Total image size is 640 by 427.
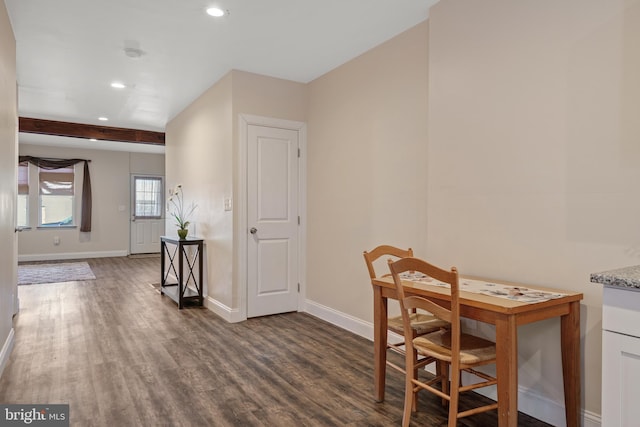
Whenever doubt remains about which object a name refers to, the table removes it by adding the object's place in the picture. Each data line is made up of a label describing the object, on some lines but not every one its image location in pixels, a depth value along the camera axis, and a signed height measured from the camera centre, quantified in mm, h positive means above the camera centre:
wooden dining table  1689 -521
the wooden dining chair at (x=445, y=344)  1784 -676
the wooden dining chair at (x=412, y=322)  2268 -669
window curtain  8781 +312
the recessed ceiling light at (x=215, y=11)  2797 +1411
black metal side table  4629 -835
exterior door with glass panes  9547 -95
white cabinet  1331 -503
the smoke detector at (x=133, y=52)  3502 +1409
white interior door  4105 -111
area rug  6285 -1116
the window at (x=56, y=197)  8633 +261
